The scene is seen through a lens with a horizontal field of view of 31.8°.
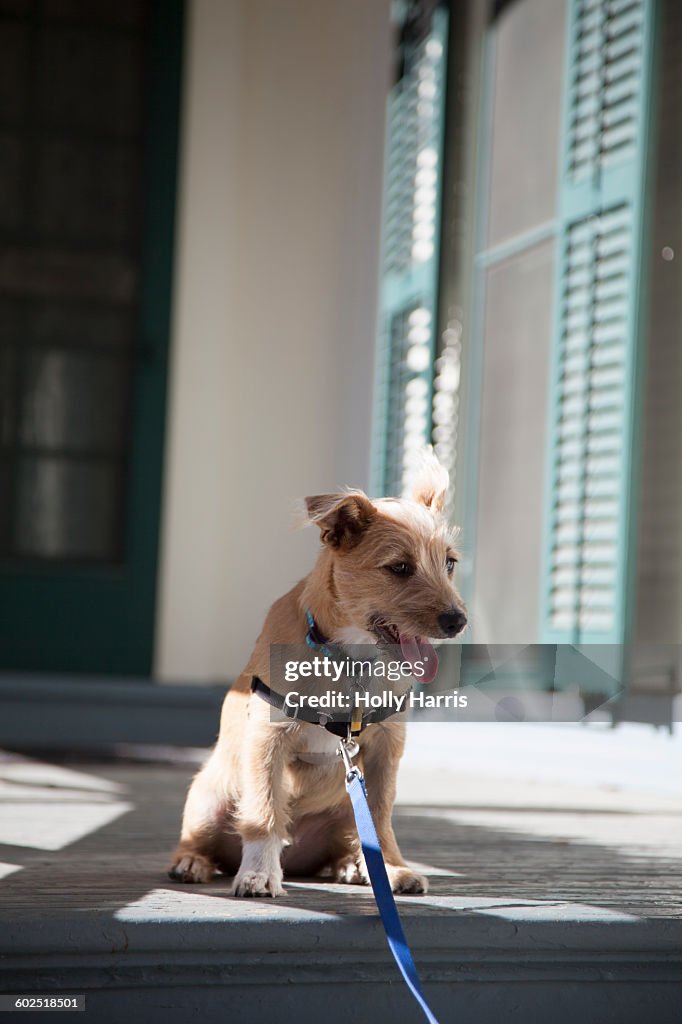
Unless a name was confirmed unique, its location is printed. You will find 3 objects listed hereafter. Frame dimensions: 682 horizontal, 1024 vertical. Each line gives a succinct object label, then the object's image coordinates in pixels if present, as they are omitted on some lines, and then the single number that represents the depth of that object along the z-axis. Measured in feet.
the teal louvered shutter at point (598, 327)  13.32
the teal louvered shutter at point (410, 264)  17.24
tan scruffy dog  6.84
